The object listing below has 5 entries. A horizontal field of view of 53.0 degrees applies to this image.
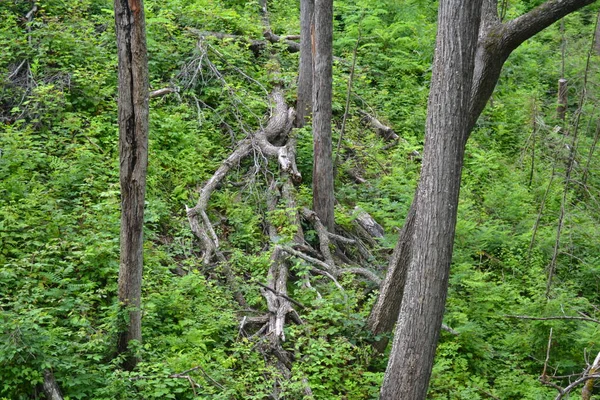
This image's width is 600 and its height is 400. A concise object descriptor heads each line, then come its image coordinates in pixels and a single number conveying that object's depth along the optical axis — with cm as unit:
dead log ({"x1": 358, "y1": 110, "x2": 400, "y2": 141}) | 1317
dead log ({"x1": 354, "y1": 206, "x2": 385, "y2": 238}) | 1005
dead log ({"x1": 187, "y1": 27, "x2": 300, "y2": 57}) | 1280
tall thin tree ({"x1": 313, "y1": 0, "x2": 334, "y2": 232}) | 933
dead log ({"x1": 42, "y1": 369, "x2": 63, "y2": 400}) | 538
